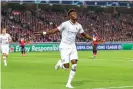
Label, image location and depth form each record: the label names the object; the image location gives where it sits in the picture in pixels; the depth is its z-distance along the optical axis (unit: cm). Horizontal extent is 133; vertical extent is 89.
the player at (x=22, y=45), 4122
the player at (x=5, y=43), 2554
